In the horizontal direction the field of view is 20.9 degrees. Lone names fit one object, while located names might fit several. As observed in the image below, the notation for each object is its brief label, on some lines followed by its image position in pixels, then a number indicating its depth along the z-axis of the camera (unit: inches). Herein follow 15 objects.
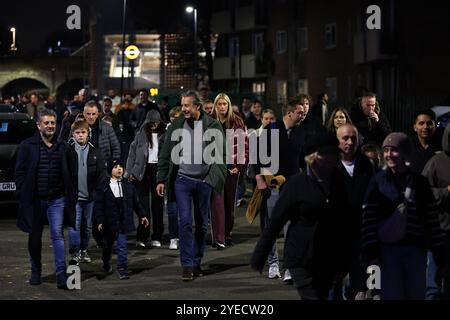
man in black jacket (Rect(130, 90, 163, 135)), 964.6
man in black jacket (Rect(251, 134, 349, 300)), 332.8
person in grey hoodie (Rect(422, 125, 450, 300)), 396.8
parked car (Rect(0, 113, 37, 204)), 777.6
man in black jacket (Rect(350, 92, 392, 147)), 556.1
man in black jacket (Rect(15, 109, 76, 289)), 484.4
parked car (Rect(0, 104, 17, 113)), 1279.3
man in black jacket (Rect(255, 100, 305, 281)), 499.5
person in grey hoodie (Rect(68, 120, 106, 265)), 548.1
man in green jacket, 501.7
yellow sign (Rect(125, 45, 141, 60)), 1352.1
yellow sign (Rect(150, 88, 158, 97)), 1740.2
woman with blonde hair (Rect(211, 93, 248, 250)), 621.0
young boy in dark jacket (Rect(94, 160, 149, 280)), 526.9
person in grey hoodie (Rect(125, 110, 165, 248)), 641.0
